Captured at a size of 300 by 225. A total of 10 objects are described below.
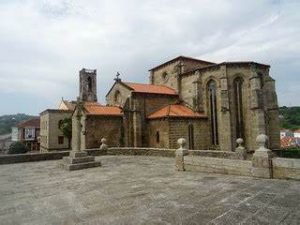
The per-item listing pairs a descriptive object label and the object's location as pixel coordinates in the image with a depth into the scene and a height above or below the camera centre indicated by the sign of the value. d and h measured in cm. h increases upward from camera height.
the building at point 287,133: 8375 -8
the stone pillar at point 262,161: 834 -91
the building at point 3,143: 6250 -134
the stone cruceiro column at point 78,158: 1270 -107
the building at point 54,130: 4019 +127
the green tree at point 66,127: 3847 +153
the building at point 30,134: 5684 +96
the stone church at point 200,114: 2295 +197
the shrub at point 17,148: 3888 -149
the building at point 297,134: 8234 -43
